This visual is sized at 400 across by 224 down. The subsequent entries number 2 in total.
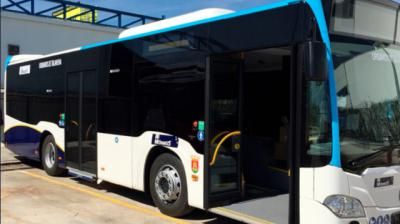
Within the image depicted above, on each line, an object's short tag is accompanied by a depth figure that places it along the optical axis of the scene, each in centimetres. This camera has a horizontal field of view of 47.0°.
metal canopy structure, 1807
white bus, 479
